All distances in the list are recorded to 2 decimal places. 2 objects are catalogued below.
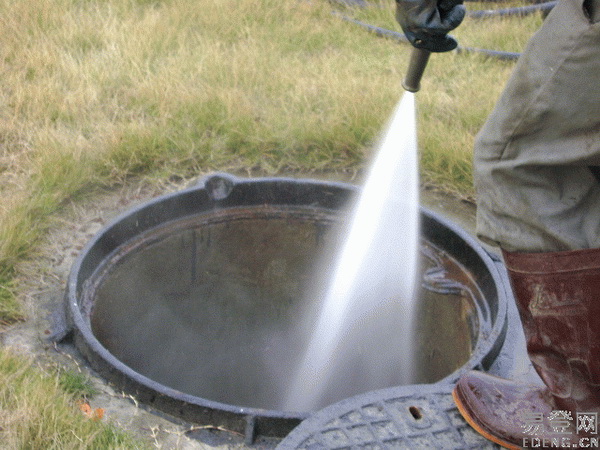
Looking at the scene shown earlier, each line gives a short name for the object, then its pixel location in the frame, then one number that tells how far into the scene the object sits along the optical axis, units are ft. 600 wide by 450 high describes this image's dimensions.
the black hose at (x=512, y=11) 14.40
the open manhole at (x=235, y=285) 7.44
